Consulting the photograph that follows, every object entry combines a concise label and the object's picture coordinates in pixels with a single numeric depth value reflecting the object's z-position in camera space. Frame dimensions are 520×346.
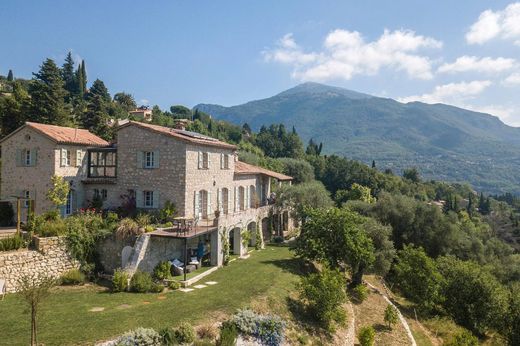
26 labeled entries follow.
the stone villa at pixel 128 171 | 24.80
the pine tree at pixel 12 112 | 41.91
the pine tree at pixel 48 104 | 44.75
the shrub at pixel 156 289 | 19.23
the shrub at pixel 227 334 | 14.32
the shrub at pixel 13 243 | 19.25
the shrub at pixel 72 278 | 20.06
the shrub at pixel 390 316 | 23.06
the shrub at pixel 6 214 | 25.88
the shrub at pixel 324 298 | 19.62
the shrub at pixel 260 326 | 15.73
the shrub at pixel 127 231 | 21.92
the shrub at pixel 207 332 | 14.59
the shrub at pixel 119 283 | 19.30
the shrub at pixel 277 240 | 36.83
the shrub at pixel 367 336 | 19.86
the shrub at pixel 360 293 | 26.69
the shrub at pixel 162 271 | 20.47
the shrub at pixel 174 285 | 19.69
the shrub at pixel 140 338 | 12.83
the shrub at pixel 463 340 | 21.42
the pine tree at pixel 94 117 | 51.01
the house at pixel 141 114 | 86.46
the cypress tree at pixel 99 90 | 91.06
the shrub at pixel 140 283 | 19.19
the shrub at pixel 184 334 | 13.89
